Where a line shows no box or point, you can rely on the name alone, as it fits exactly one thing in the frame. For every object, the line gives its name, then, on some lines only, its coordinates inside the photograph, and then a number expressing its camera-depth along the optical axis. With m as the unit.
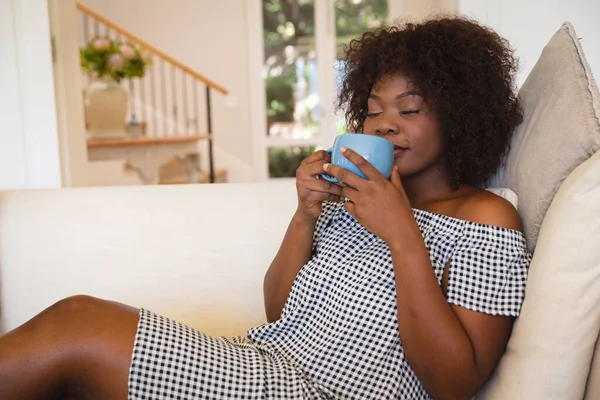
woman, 0.96
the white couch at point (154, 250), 1.56
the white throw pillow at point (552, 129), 1.05
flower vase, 4.04
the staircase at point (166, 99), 6.66
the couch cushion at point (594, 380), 0.89
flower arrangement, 4.11
